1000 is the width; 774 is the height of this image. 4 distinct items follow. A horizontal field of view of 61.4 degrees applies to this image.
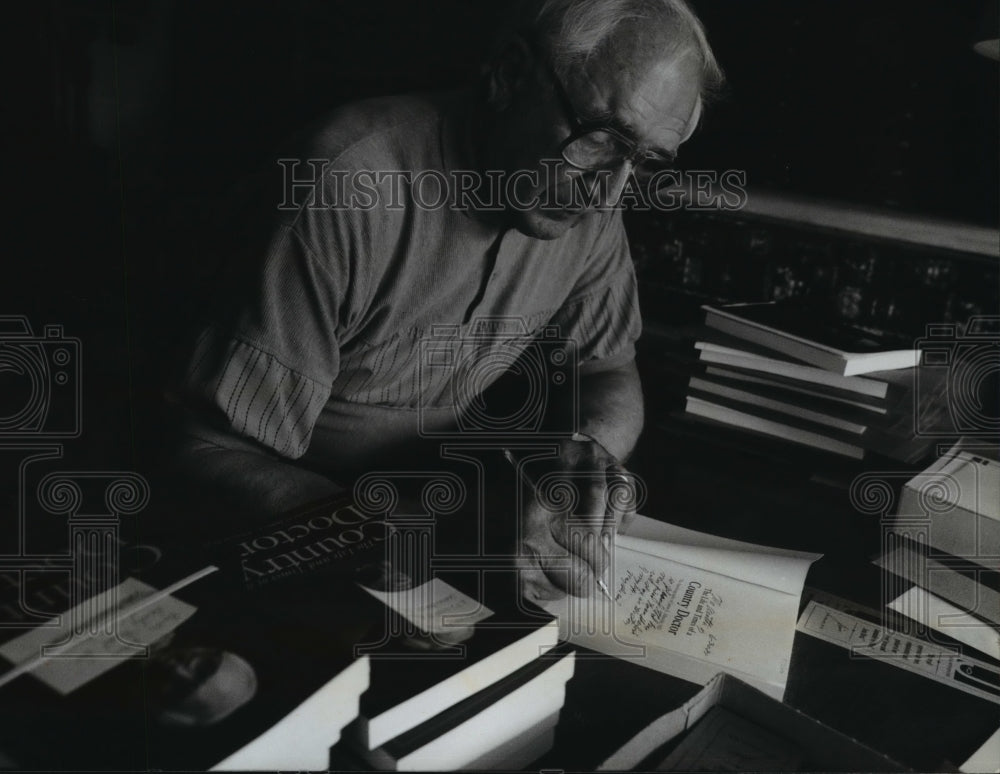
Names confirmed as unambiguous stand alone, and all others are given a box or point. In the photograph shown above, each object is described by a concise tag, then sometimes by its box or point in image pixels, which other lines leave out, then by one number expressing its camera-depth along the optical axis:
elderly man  0.89
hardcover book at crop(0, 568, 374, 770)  0.45
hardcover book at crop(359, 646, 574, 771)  0.51
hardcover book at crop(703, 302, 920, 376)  1.12
